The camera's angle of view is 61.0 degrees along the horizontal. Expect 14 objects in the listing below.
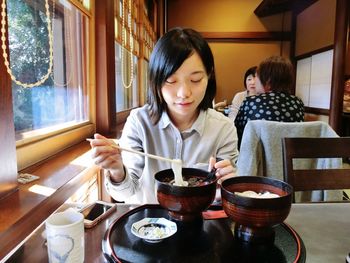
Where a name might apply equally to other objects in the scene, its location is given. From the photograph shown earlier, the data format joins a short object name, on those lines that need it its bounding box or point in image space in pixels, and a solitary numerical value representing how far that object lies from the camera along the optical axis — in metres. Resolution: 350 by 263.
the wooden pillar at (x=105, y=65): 1.86
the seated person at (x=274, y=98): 2.10
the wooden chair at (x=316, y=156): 1.15
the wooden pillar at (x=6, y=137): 0.75
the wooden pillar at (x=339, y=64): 3.89
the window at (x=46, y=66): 1.14
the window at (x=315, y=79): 4.71
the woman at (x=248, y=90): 3.70
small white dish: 0.62
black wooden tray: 0.56
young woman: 0.97
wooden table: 0.62
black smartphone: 0.75
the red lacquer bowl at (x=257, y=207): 0.56
